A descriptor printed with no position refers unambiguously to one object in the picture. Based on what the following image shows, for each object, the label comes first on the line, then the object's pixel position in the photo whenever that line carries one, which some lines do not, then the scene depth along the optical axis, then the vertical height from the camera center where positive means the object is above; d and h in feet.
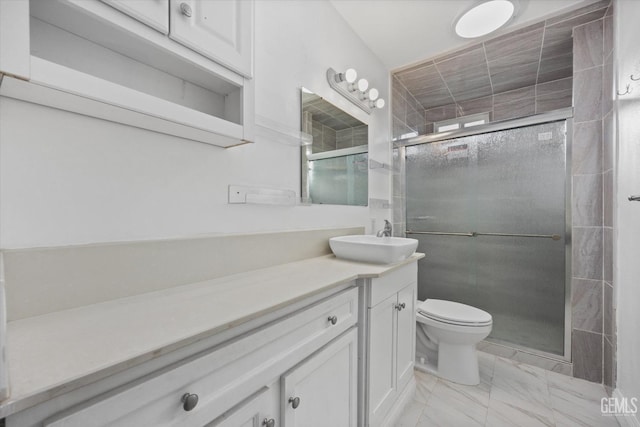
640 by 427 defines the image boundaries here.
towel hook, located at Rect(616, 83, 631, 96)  4.36 +2.04
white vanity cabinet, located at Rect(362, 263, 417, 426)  3.71 -2.05
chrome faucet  5.41 -0.39
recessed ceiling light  5.42 +4.20
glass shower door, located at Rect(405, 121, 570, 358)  6.59 -0.37
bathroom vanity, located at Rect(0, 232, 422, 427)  1.40 -1.00
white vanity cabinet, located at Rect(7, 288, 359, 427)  1.47 -1.28
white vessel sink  4.20 -0.63
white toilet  5.48 -2.75
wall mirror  4.99 +1.23
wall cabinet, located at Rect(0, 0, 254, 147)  1.90 +1.46
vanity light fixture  5.67 +2.81
